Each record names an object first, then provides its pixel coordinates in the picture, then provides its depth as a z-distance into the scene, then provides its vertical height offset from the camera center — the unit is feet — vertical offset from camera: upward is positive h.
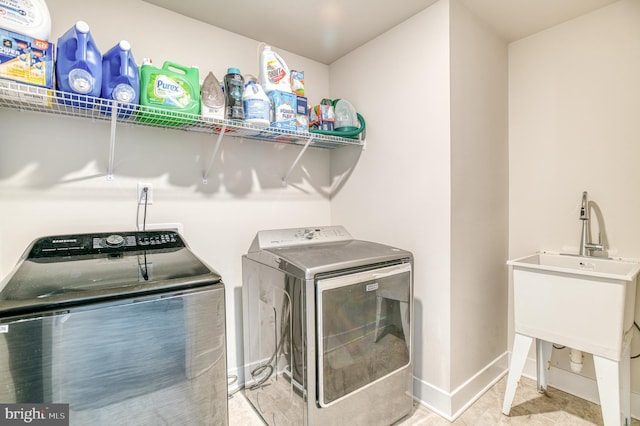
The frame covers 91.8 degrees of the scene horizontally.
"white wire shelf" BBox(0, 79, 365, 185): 4.00 +1.50
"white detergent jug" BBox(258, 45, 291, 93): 5.90 +2.60
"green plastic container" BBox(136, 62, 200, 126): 4.66 +1.79
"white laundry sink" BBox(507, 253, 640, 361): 4.82 -1.67
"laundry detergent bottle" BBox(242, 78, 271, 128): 5.44 +1.82
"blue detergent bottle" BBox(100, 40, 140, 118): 4.39 +1.91
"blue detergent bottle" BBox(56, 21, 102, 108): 4.06 +1.94
